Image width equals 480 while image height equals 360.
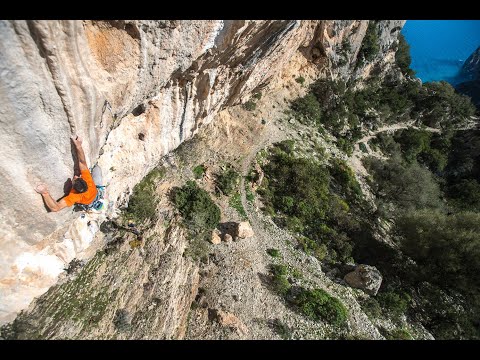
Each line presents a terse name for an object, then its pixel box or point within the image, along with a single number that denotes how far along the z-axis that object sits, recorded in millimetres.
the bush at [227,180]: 15583
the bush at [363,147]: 25508
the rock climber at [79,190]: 5908
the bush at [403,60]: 31578
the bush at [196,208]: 12570
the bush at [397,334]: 12695
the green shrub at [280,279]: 12367
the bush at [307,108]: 22828
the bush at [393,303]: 13961
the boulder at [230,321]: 10500
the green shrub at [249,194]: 16173
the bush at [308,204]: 16141
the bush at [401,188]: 22264
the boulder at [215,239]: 13203
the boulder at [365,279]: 13891
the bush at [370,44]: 25453
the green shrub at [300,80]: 23031
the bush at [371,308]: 13289
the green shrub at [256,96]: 20391
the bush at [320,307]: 11961
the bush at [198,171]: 14906
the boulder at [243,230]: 13773
